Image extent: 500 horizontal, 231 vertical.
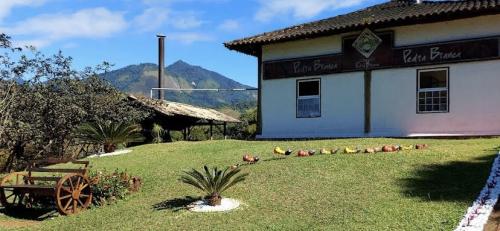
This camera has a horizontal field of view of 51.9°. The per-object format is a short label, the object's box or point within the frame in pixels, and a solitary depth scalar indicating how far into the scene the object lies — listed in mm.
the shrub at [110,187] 10156
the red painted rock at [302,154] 12328
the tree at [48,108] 20781
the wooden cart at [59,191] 9570
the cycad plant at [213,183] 8836
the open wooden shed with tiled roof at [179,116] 27969
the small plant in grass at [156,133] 27656
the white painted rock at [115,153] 16344
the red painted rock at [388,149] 11922
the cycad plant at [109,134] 16969
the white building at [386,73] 15062
